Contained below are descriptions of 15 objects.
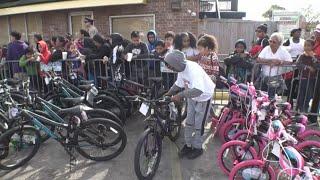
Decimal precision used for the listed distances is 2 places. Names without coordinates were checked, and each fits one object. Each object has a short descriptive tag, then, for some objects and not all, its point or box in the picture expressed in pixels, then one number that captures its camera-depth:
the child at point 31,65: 7.11
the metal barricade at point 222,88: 5.87
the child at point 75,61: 6.82
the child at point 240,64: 5.98
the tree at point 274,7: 33.81
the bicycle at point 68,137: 4.50
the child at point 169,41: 6.53
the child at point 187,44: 6.02
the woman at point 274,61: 5.71
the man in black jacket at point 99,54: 6.77
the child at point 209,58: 4.88
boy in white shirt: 4.21
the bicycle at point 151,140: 3.99
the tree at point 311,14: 32.13
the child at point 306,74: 5.67
